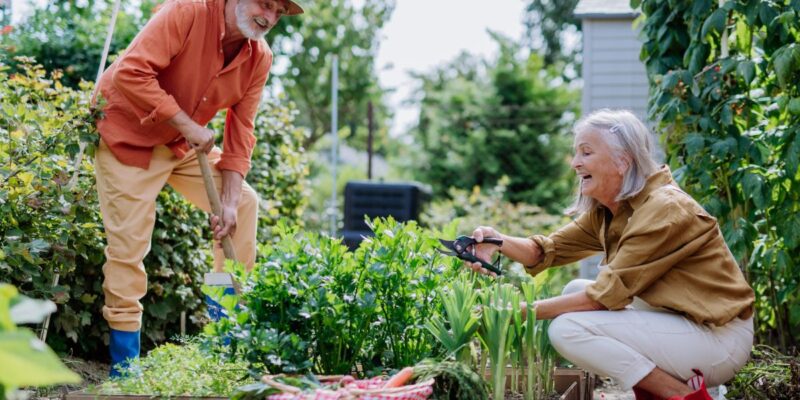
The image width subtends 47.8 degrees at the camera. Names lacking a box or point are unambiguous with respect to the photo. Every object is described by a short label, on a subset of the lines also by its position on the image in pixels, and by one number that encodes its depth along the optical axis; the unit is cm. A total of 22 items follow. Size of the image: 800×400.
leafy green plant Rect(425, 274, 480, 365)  273
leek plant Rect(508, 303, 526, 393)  282
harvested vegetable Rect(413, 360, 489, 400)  248
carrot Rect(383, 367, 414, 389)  238
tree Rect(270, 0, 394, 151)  2673
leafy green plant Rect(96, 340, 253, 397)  276
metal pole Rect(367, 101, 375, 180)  1434
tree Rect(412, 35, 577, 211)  1950
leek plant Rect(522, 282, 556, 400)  293
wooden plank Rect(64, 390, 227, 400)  271
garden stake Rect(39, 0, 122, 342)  345
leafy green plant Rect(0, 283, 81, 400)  123
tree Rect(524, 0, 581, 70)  2853
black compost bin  1088
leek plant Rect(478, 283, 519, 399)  277
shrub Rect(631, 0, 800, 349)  388
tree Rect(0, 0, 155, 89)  668
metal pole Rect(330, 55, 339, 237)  1121
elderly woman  275
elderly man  341
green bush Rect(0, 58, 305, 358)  340
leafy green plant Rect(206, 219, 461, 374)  262
